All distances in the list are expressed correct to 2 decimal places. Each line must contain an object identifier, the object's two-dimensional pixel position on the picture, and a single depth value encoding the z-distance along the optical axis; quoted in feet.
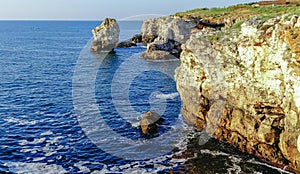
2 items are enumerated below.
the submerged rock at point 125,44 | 388.45
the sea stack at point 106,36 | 352.08
